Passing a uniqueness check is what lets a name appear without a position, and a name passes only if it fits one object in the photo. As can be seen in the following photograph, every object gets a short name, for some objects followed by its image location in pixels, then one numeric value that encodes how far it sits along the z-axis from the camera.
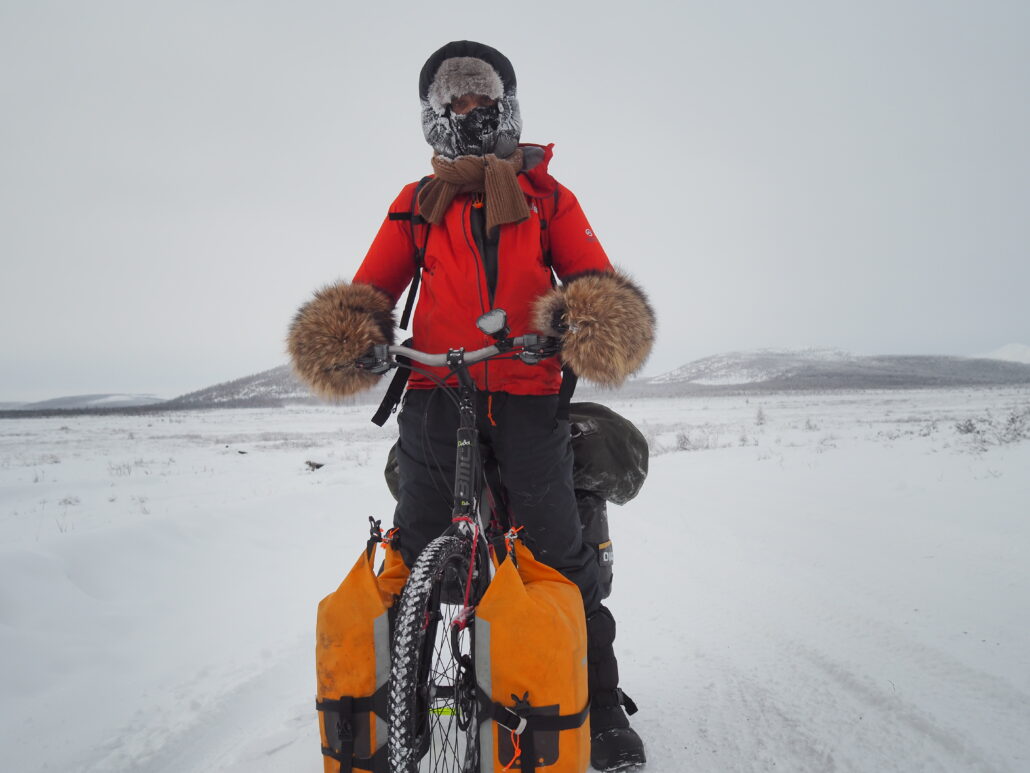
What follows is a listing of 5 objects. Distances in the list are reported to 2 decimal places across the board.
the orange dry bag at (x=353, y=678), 1.42
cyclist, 1.86
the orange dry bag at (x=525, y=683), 1.35
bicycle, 1.42
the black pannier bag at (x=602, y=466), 2.21
